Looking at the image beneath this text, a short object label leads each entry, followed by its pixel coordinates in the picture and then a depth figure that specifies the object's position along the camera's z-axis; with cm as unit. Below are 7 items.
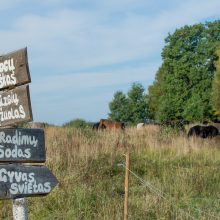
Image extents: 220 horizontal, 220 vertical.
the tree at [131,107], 6122
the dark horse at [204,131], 2405
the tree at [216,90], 4688
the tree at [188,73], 5316
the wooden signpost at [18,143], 455
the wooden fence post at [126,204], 598
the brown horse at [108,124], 2842
